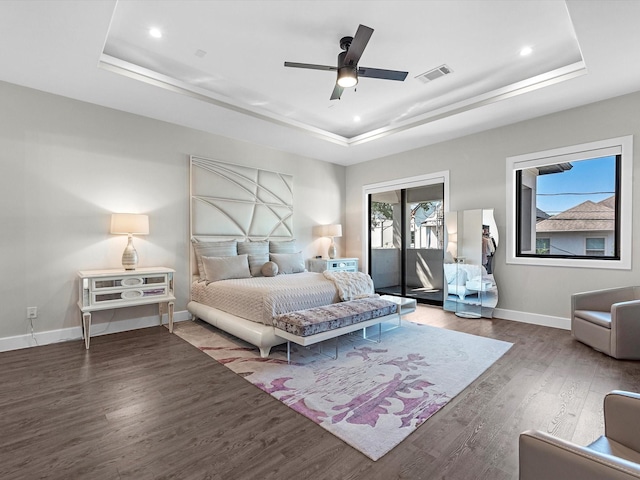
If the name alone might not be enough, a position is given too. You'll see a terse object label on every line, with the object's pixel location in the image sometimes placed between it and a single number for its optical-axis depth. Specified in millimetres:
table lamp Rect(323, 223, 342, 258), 6402
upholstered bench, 2934
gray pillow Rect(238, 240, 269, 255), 5094
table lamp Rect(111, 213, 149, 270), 3871
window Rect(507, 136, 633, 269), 3891
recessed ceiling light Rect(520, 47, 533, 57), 3246
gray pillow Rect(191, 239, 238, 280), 4691
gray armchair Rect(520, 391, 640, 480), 843
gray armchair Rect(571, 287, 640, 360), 3082
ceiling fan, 2777
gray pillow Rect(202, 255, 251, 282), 4410
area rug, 2080
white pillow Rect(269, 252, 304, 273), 5137
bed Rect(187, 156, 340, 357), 3438
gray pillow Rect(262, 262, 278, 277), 4789
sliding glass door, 6027
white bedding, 3328
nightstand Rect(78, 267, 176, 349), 3548
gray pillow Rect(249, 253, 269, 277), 4922
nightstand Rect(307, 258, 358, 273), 6094
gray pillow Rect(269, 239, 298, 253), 5535
